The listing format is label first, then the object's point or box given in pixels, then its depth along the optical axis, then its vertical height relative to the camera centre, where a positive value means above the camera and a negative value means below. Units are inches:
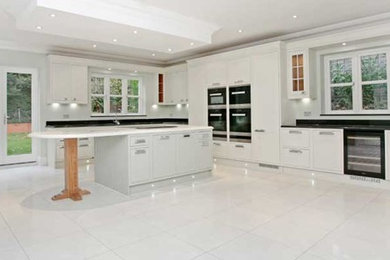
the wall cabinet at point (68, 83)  242.2 +41.5
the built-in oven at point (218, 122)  241.4 +6.7
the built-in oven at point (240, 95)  224.5 +27.4
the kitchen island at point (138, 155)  155.1 -14.5
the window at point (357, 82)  191.0 +32.2
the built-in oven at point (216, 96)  240.7 +28.7
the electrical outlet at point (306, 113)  216.4 +12.1
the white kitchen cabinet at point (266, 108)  207.9 +16.1
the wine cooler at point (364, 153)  165.3 -14.2
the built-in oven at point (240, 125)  225.3 +4.0
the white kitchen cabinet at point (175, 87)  298.5 +45.8
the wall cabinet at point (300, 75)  203.6 +39.2
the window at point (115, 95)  284.4 +37.1
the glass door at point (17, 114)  238.2 +15.1
